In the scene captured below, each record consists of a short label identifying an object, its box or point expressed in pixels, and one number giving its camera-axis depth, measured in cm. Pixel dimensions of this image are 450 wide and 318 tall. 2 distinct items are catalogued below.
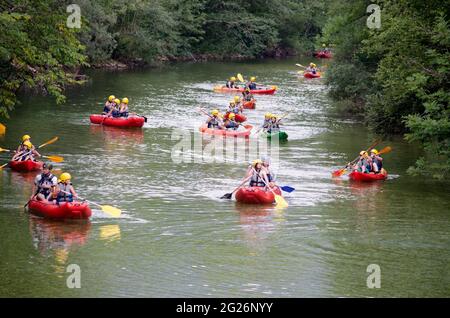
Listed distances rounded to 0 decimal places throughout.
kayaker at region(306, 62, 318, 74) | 6862
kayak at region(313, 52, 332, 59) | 9085
